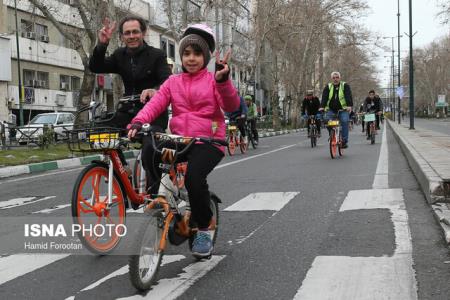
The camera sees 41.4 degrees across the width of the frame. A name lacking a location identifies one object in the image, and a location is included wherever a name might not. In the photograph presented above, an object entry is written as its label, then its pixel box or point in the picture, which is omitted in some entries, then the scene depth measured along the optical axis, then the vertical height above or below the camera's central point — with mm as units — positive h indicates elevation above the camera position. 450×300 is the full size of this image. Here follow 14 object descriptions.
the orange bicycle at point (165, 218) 3457 -649
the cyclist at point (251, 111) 16422 +71
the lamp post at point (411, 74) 28080 +1761
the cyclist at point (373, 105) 19344 +217
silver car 19439 -237
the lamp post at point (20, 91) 31647 +1452
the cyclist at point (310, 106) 17328 +188
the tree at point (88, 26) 19766 +3145
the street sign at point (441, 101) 105438 +1631
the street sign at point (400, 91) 48156 +1573
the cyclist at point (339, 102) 13227 +220
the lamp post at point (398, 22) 48322 +7378
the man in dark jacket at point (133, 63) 5074 +462
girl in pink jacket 3930 +22
